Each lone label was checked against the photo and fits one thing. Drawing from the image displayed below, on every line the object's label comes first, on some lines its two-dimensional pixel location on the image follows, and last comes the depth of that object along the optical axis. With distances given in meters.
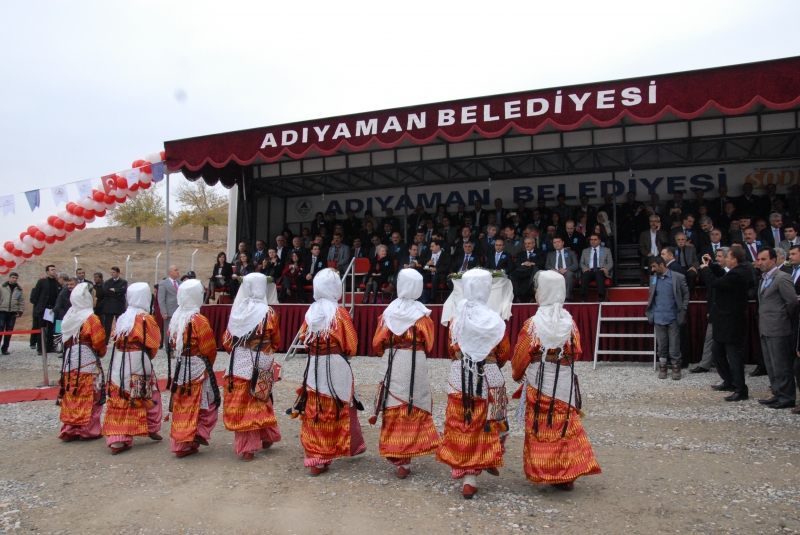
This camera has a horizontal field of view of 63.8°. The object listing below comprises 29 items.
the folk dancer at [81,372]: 6.35
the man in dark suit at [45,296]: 13.66
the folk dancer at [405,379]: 4.86
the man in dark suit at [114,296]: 12.71
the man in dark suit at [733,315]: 7.24
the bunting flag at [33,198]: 12.50
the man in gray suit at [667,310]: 8.69
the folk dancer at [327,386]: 5.10
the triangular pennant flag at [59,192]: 12.48
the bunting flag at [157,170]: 13.16
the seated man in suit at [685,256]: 10.22
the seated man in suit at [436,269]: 11.89
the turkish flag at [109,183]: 13.29
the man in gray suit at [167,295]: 12.35
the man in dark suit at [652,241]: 11.60
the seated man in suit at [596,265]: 10.59
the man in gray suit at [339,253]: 13.59
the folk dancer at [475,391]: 4.50
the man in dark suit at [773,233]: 10.48
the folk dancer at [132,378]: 5.92
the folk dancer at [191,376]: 5.66
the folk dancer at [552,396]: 4.41
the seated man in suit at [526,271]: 11.23
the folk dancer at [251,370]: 5.54
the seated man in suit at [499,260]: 11.65
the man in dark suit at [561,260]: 11.17
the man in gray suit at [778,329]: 6.81
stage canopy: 9.40
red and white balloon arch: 13.29
